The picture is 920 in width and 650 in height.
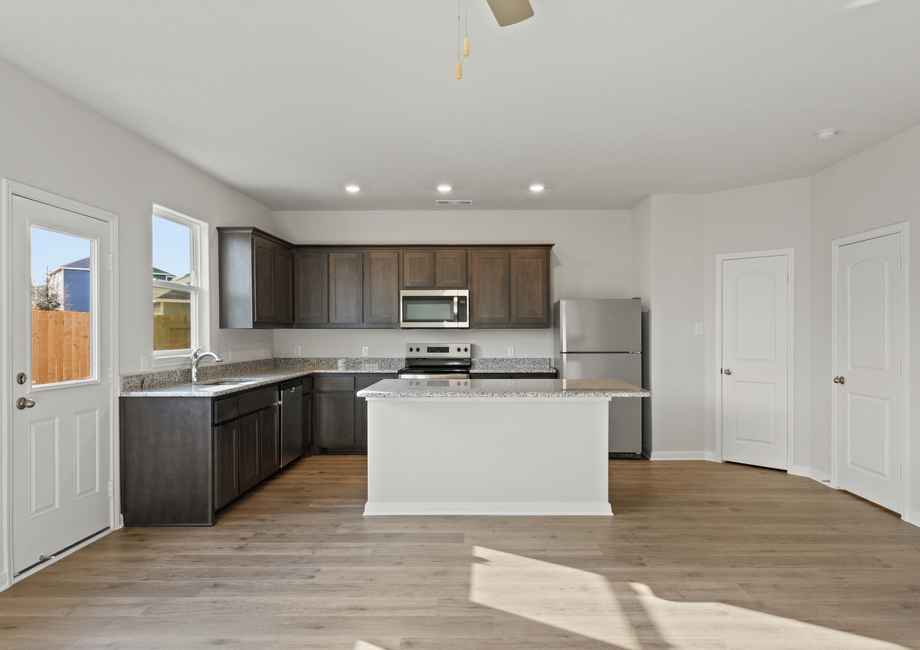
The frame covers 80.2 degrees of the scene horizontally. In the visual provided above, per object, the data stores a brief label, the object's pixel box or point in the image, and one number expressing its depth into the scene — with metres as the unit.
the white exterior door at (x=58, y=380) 2.78
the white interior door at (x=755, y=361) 4.92
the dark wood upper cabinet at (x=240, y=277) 4.79
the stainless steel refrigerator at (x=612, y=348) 5.37
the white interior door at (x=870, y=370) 3.80
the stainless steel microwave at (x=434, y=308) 5.75
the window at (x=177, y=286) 4.07
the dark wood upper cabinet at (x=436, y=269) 5.79
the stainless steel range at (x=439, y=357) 5.90
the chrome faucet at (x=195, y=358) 4.13
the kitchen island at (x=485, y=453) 3.76
